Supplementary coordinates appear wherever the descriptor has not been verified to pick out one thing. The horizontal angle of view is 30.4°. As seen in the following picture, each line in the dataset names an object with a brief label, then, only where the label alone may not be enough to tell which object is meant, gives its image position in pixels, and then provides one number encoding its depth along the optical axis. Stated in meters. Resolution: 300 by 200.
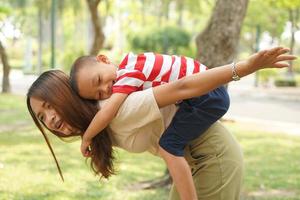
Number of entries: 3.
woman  2.18
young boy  2.31
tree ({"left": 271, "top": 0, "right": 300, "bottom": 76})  25.06
